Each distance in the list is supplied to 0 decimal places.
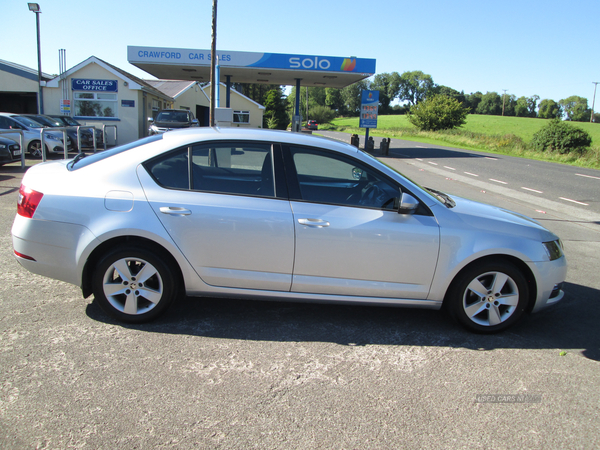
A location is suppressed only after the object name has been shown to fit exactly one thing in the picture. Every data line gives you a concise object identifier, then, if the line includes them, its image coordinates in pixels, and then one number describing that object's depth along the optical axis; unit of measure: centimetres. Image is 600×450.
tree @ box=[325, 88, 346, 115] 13888
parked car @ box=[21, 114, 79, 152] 1847
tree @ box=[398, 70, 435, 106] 16012
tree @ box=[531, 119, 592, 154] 3128
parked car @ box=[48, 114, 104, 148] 2088
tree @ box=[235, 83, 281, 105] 8438
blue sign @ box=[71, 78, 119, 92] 2632
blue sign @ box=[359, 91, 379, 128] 2775
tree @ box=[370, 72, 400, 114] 15655
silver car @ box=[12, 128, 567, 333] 365
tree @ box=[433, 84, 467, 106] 13512
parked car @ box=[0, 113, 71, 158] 1625
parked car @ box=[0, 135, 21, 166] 1298
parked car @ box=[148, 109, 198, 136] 2206
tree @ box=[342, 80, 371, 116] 13612
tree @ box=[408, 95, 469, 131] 5928
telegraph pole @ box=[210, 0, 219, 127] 1682
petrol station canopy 2575
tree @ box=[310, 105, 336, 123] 11606
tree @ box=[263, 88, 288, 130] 6488
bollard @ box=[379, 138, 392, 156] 2650
